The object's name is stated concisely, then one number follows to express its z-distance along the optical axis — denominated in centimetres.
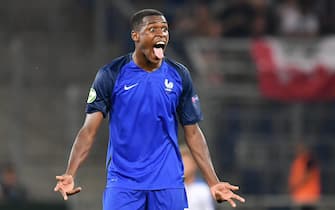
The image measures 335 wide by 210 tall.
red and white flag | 3581
